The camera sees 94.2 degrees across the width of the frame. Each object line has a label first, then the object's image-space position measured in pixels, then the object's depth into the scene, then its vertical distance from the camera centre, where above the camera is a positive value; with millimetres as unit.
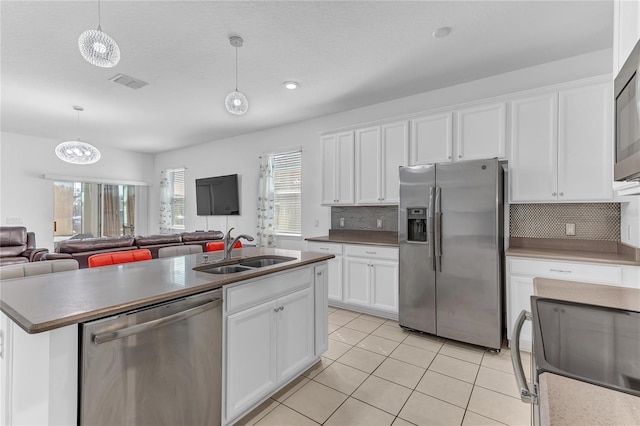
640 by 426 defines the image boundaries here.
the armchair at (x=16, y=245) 4359 -564
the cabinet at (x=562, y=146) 2592 +617
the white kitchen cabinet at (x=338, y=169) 4051 +616
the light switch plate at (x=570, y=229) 2908 -156
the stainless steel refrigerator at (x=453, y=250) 2730 -369
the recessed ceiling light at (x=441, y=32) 2517 +1554
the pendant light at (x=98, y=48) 1754 +984
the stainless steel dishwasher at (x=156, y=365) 1193 -706
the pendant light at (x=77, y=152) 4387 +902
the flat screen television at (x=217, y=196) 6023 +345
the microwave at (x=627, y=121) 895 +311
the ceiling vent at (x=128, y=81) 3420 +1555
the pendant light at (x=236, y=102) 2588 +960
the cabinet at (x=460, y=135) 3018 +843
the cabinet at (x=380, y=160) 3635 +666
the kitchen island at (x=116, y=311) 1101 -488
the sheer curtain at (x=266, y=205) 5297 +130
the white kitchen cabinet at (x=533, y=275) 2357 -526
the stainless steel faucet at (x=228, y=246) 2318 -268
